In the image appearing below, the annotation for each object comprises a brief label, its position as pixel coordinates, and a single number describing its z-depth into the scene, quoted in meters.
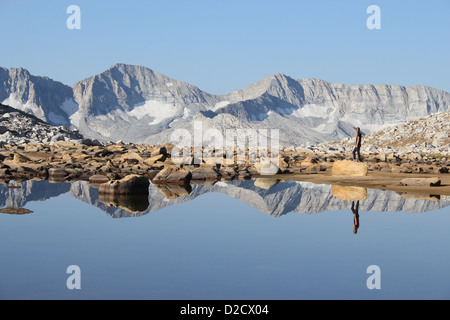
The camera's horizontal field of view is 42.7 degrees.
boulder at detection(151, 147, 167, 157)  59.94
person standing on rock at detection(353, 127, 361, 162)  45.05
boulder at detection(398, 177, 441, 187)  36.00
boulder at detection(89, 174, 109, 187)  40.47
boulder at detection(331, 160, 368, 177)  43.28
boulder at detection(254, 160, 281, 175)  51.16
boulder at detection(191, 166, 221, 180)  46.09
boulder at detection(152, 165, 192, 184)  41.56
